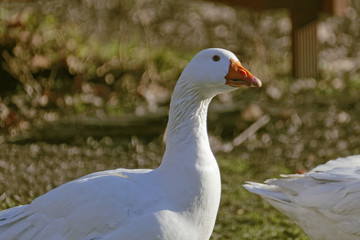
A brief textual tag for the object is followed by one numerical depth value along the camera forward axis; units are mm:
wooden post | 14031
